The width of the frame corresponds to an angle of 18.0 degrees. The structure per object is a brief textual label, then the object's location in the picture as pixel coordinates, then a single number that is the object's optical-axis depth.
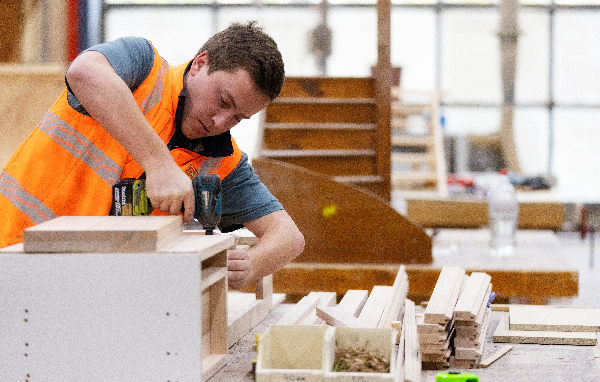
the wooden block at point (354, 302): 4.14
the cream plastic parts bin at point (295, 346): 3.68
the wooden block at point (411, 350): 3.66
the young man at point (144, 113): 4.04
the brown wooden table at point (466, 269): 5.99
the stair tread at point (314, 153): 8.13
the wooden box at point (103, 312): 3.63
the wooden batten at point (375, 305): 4.04
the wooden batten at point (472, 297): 3.84
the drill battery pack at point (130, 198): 3.88
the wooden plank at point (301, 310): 3.98
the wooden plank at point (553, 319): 4.09
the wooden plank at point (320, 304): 3.98
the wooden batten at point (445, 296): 3.81
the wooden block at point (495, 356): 3.85
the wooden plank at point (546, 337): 4.01
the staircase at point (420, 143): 13.07
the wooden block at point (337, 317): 3.89
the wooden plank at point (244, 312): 4.01
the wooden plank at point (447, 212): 10.24
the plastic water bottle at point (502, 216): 7.24
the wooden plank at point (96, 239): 3.63
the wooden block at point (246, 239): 4.35
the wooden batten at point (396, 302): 4.05
